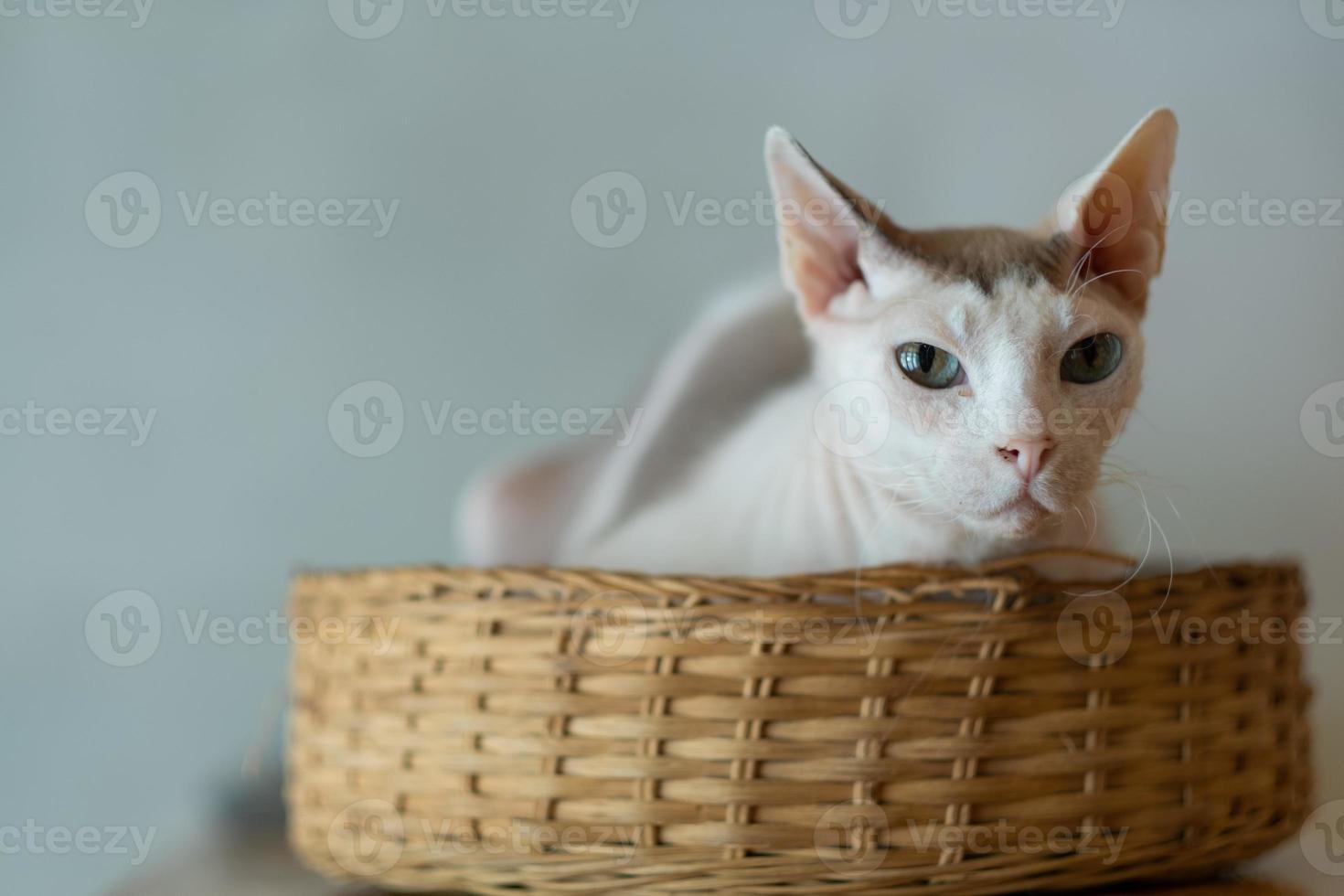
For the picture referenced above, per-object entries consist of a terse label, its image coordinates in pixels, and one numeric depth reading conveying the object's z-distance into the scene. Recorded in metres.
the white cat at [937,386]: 0.92
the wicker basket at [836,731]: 0.91
